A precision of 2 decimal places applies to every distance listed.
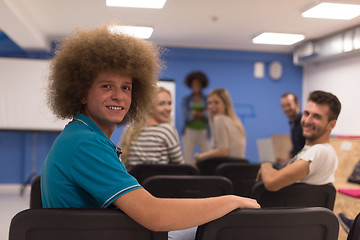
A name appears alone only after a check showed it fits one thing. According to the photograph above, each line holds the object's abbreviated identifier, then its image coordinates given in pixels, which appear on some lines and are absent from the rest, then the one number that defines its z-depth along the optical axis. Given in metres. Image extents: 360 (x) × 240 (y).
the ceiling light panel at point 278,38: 5.57
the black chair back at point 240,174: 2.55
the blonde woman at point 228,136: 3.69
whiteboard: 6.01
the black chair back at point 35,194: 1.75
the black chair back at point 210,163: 2.97
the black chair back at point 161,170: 2.28
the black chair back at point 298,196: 1.76
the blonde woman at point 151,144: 2.61
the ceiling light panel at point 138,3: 4.07
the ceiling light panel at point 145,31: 5.34
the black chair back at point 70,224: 0.91
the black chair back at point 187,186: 1.88
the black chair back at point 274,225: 0.95
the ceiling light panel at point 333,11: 4.06
